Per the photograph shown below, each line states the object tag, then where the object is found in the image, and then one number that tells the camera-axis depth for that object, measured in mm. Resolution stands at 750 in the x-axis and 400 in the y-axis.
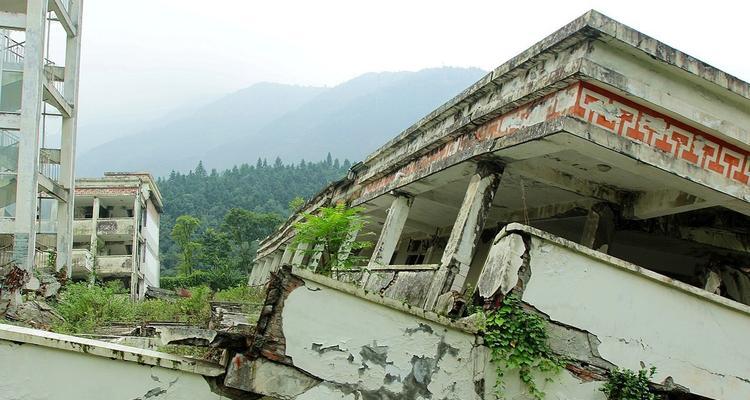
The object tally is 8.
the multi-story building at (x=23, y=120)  18188
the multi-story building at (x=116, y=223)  37469
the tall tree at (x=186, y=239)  46875
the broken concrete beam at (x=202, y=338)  4875
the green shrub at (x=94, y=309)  13500
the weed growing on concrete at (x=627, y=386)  5711
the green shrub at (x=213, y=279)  42344
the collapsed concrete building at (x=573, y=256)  5219
